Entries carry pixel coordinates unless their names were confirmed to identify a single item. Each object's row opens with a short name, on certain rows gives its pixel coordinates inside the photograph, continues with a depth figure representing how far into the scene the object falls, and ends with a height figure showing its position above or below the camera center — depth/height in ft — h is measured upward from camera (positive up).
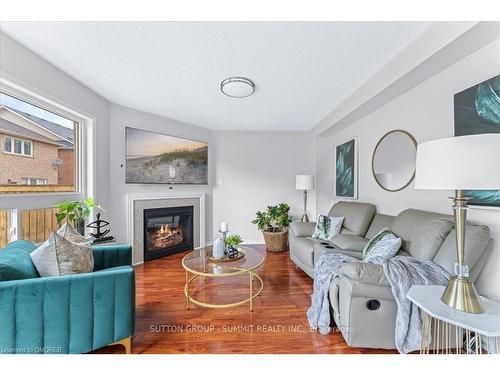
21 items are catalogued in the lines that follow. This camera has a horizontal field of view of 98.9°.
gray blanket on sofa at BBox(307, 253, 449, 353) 4.26 -2.12
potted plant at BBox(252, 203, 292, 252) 12.01 -2.31
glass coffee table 6.03 -2.43
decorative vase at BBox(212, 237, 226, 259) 6.88 -2.06
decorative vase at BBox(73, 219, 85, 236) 7.43 -1.50
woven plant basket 11.96 -3.10
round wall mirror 7.23 +0.96
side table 3.23 -2.06
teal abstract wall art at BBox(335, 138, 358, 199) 10.15 +0.85
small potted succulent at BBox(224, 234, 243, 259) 7.07 -2.07
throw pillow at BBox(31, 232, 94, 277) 4.36 -1.53
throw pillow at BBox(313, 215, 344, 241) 8.99 -1.78
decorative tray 6.76 -2.35
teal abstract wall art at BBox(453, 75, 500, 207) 4.68 +1.72
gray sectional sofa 4.48 -1.92
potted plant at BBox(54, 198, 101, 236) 6.70 -0.87
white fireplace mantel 9.93 -0.70
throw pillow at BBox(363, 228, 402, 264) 5.63 -1.69
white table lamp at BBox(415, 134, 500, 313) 3.24 +0.21
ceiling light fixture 7.25 +3.53
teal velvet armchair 3.69 -2.30
